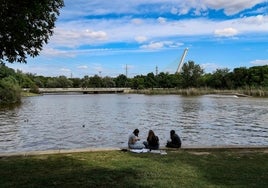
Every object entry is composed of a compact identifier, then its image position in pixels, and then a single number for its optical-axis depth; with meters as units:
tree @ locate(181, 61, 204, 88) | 192.86
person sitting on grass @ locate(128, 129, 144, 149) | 19.44
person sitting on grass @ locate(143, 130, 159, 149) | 19.77
